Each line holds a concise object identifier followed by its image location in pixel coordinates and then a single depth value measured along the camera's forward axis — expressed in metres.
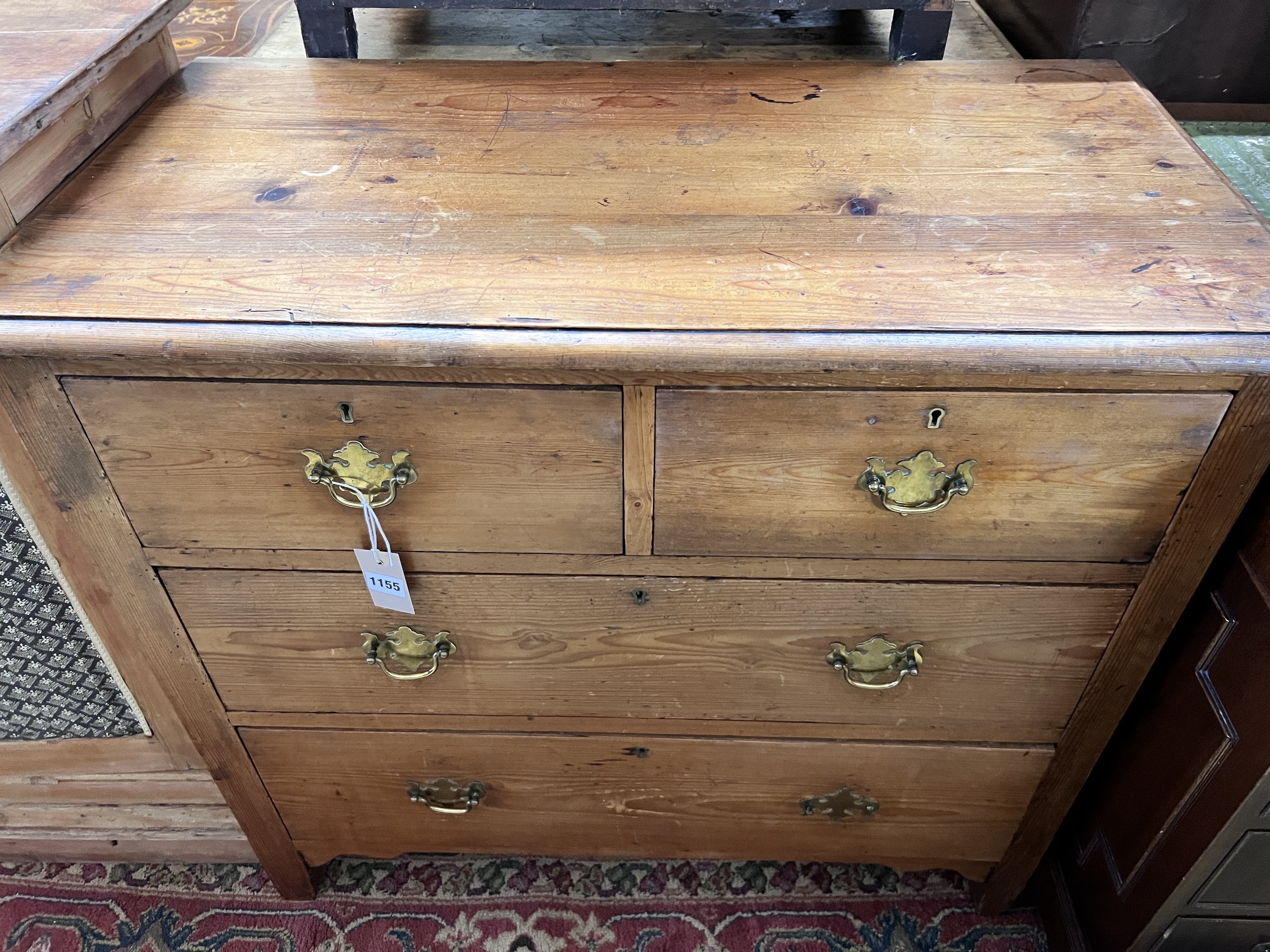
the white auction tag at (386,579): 0.80
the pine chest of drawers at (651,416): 0.67
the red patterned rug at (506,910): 1.19
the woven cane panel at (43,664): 0.92
